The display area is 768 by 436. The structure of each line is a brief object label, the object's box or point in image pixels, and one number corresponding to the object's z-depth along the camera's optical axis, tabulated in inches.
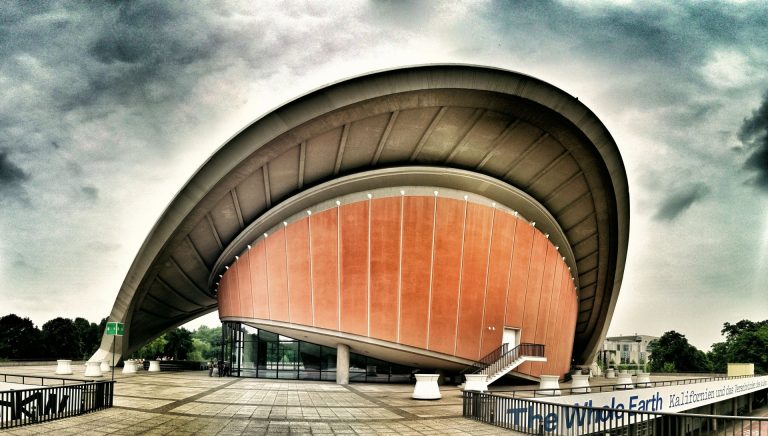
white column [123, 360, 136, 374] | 1533.7
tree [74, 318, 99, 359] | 3633.1
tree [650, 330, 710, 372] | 3070.9
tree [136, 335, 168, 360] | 3233.3
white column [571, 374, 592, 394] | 1187.4
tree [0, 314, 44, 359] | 3144.7
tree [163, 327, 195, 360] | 3319.4
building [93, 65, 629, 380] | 1080.8
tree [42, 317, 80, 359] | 3238.2
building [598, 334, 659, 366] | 5963.6
